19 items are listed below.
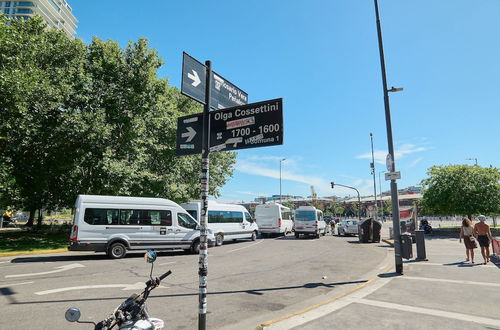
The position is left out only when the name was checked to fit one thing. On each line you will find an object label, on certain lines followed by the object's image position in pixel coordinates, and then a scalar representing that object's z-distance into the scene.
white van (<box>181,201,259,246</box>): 19.20
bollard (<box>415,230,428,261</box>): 11.53
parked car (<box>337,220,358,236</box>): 27.56
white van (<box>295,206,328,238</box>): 24.22
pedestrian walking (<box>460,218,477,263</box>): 10.60
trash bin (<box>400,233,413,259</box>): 10.90
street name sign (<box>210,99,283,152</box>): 3.97
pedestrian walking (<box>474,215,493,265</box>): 10.36
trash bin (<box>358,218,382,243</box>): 20.42
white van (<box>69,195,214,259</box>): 12.64
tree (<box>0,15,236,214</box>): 15.47
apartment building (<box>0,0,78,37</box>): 91.25
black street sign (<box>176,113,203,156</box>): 4.55
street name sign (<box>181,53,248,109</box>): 4.23
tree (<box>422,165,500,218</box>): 25.12
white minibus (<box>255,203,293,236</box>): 26.03
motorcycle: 2.79
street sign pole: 3.95
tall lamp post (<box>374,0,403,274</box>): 9.10
